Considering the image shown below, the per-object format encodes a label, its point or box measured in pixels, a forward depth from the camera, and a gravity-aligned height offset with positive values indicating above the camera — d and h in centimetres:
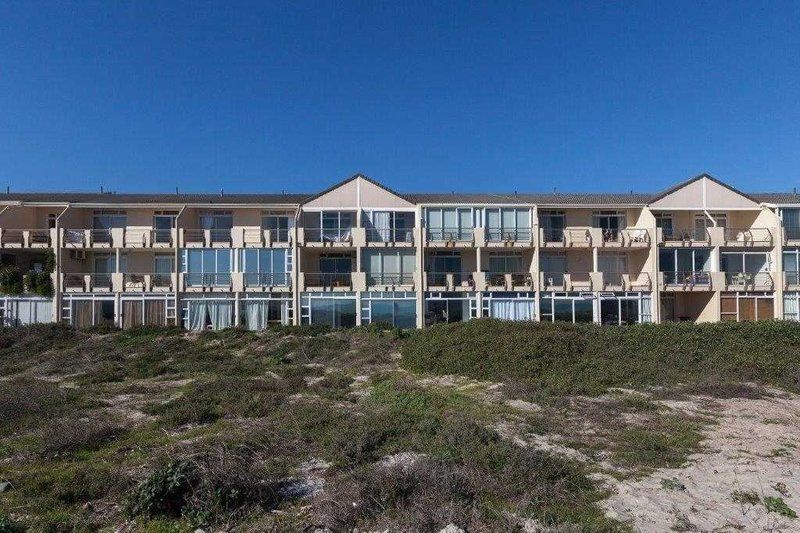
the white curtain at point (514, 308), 3366 -261
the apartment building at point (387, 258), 3303 +94
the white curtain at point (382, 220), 3409 +358
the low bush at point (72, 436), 1030 -341
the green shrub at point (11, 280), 3195 -1
